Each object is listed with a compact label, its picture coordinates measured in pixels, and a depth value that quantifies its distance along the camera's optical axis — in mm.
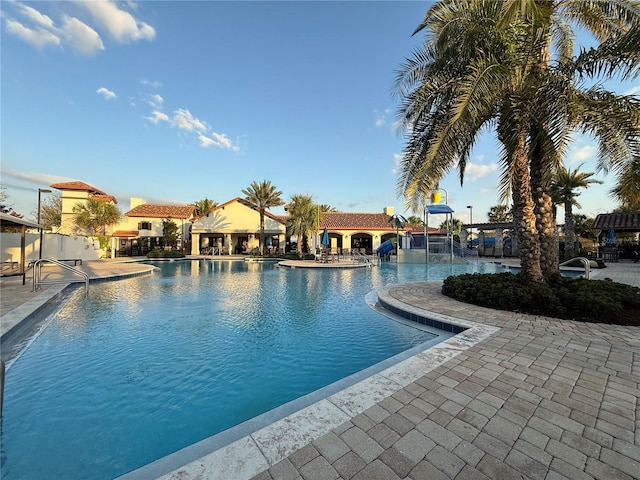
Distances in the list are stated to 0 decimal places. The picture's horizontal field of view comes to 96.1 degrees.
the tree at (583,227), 33862
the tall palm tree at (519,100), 6613
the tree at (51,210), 42594
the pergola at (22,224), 10671
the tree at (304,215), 29125
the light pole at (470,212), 35381
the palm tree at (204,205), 47469
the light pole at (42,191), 19588
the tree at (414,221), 58031
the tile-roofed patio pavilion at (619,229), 22359
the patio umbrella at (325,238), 25141
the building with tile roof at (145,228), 34938
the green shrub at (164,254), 30656
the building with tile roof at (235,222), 34625
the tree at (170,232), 33938
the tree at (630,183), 6719
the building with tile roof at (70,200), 32781
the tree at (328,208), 46750
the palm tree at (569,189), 21141
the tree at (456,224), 57538
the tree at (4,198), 26875
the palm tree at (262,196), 31000
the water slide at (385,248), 24903
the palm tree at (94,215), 32000
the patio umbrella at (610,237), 22750
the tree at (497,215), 49681
